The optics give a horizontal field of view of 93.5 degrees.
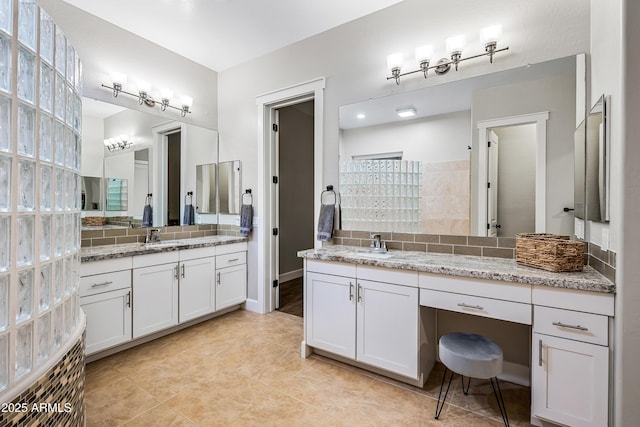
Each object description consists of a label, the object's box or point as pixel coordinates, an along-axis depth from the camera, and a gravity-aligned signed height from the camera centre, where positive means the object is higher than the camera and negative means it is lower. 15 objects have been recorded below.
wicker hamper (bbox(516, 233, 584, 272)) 1.66 -0.25
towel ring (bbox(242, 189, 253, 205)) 3.58 +0.18
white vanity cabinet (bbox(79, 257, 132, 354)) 2.26 -0.73
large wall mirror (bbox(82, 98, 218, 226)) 2.82 +0.53
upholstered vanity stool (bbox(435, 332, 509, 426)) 1.61 -0.81
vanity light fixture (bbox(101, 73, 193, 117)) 2.93 +1.22
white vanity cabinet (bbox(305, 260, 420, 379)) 2.01 -0.76
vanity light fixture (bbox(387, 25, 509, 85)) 2.15 +1.20
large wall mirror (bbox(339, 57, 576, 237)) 2.02 +0.42
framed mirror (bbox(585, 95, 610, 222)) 1.55 +0.25
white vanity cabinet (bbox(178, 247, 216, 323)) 2.95 -0.75
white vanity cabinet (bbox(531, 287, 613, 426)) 1.46 -0.74
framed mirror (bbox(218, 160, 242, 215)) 3.71 +0.28
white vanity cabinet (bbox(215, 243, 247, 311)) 3.30 -0.75
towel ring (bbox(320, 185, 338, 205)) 2.93 +0.16
